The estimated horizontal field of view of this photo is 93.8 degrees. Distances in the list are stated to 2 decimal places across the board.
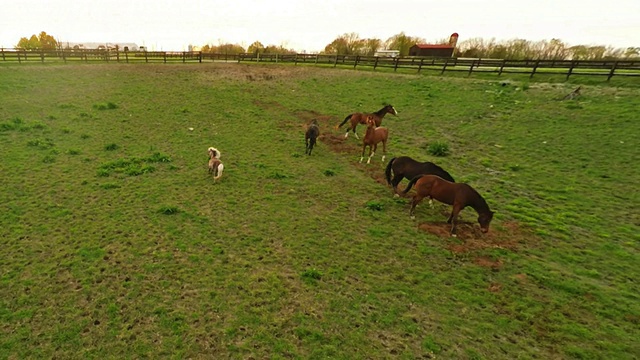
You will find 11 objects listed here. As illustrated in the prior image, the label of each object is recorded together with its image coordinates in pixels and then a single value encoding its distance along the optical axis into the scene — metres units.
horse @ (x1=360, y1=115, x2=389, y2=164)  12.42
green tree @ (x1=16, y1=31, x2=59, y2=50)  103.26
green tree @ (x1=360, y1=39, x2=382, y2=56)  83.70
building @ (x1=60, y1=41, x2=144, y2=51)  123.34
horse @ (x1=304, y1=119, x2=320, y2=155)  13.46
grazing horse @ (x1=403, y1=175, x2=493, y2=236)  8.07
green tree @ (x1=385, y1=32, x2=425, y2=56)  81.36
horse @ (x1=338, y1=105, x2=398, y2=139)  15.98
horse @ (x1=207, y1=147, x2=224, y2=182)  10.43
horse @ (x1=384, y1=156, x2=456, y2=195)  9.65
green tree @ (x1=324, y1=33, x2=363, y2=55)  79.28
